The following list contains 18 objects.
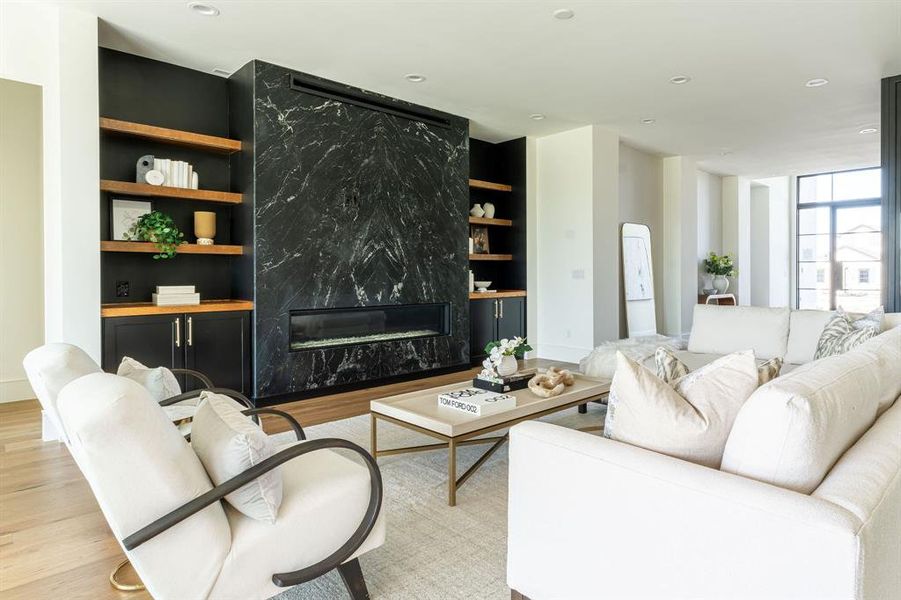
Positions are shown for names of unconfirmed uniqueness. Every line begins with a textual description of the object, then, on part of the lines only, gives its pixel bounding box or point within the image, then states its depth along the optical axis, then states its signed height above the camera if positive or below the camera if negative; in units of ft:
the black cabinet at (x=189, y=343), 12.92 -1.24
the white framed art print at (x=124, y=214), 13.91 +2.09
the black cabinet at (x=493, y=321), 21.50 -1.19
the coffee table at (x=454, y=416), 8.38 -2.05
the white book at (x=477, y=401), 9.01 -1.89
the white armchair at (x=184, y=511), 4.24 -1.94
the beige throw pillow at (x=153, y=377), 8.82 -1.37
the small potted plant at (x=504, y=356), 10.77 -1.29
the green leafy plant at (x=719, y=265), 29.73 +1.39
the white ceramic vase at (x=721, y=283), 30.09 +0.40
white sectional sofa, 3.45 -1.58
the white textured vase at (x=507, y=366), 10.82 -1.50
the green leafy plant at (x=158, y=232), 13.60 +1.56
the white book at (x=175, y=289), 13.80 +0.14
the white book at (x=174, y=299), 13.73 -0.12
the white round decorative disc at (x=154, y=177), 13.82 +3.00
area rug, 6.18 -3.33
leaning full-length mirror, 24.03 +0.50
